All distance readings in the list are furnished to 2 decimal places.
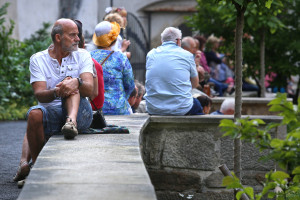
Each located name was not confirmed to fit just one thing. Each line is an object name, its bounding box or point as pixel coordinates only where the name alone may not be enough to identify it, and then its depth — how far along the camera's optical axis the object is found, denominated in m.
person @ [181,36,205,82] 18.91
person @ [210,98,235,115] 15.98
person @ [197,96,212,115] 15.41
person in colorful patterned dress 14.02
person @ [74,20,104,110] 11.79
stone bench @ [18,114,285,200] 12.98
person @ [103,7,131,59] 16.58
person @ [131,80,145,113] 16.22
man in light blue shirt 13.61
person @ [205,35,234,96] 26.16
